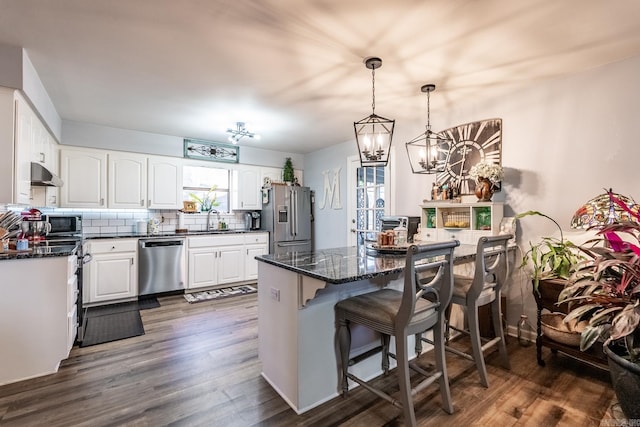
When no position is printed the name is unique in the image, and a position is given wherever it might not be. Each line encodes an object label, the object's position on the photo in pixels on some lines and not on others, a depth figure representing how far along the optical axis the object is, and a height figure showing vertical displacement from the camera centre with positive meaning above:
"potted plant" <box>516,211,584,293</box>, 2.40 -0.35
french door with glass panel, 4.50 +0.28
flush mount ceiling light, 3.96 +1.15
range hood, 2.72 +0.43
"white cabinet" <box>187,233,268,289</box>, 4.60 -0.61
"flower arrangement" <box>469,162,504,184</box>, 2.88 +0.44
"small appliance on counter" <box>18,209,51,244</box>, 2.73 -0.05
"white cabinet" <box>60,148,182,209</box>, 3.98 +0.57
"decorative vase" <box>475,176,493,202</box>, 2.94 +0.27
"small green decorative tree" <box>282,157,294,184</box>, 5.69 +0.87
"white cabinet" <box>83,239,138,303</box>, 3.88 -0.67
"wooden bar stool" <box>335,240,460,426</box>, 1.56 -0.55
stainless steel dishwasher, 4.22 -0.65
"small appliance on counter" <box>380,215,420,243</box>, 3.42 -0.06
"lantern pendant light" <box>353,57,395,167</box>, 2.11 +0.53
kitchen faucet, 5.20 +0.01
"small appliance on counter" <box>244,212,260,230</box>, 5.55 -0.04
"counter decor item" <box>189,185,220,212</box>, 5.08 +0.34
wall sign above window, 4.87 +1.15
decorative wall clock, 3.16 +0.75
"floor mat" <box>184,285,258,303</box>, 4.31 -1.11
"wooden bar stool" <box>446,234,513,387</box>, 2.04 -0.52
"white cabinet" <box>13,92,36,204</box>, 2.33 +0.58
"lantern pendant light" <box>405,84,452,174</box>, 2.69 +0.58
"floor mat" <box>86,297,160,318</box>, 3.71 -1.13
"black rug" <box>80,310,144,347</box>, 2.93 -1.14
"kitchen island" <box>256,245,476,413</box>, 1.79 -0.66
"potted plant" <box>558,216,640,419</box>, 1.19 -0.39
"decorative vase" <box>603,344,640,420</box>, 1.18 -0.68
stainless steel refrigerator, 5.28 +0.03
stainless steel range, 2.79 -0.20
